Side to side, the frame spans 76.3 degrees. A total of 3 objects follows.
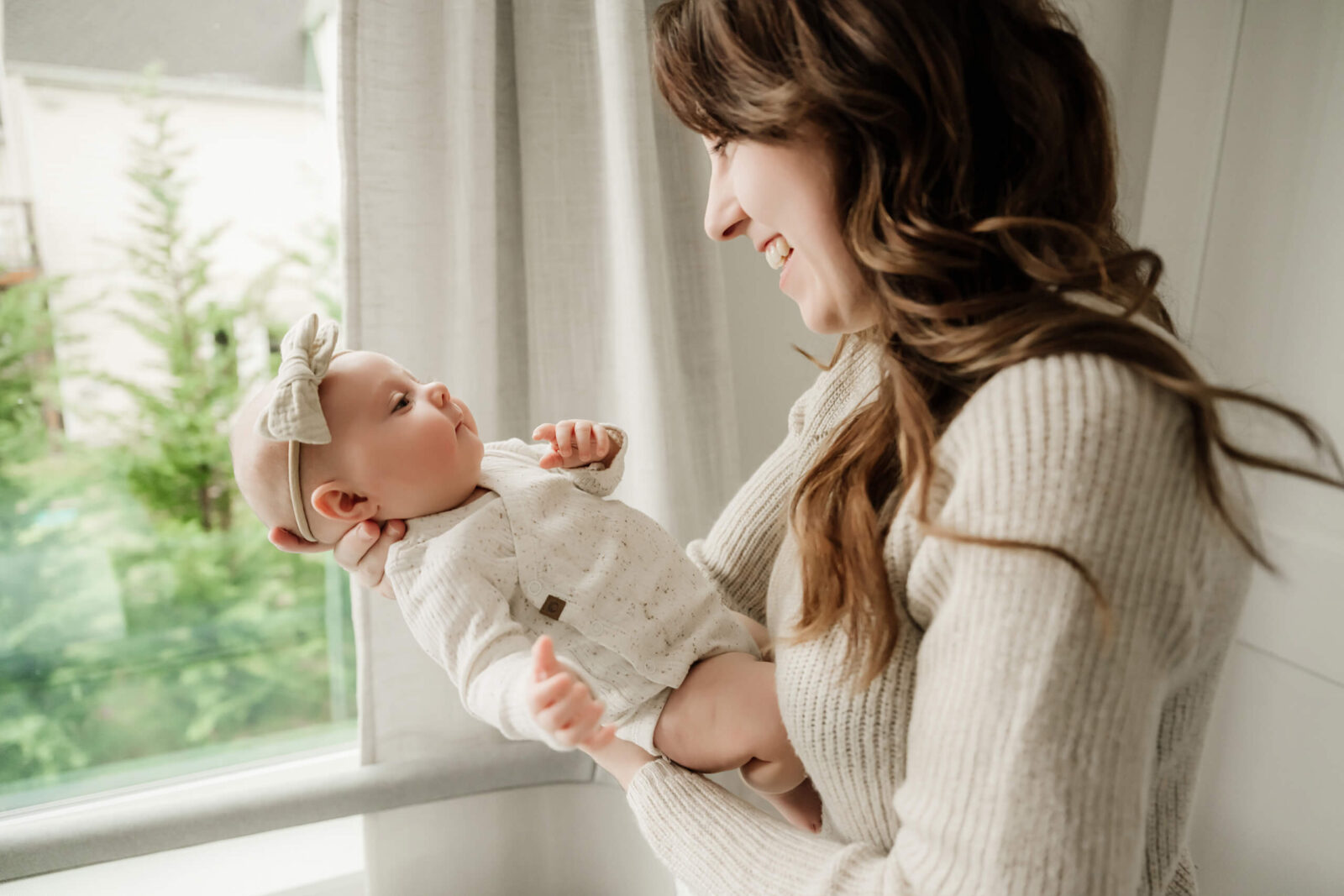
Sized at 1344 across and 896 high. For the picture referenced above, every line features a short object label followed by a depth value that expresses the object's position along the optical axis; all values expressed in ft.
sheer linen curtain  3.97
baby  2.61
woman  1.90
